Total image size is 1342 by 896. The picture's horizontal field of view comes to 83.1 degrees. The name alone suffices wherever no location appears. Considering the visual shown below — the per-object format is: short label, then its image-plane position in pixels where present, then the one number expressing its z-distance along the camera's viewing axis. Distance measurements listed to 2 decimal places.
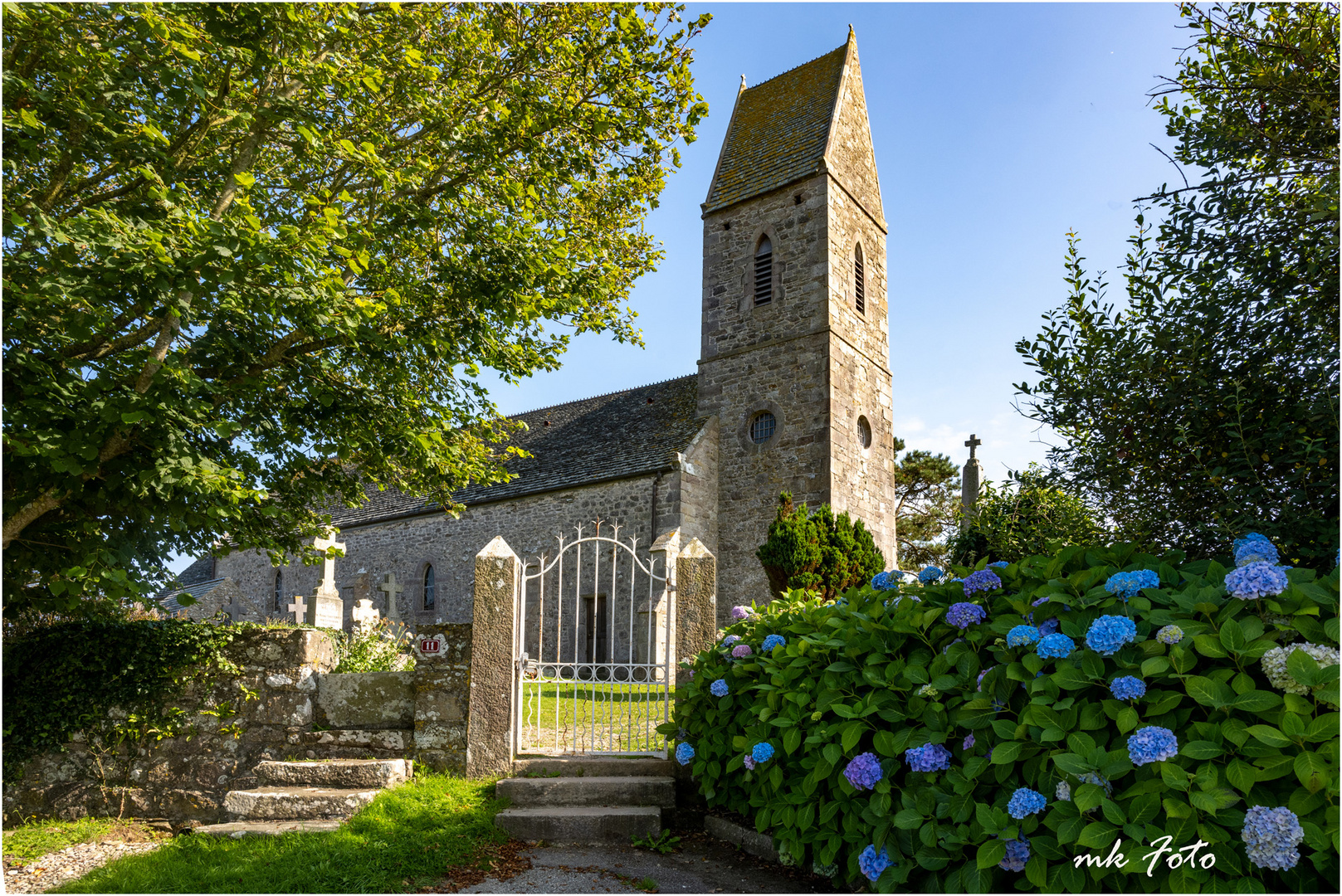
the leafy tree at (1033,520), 5.06
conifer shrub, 11.91
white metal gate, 7.07
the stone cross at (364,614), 11.48
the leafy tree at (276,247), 5.86
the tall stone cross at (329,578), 10.71
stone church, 16.53
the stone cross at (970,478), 16.11
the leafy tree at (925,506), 26.03
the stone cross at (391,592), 16.33
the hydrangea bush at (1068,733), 2.69
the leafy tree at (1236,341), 3.47
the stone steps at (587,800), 5.84
